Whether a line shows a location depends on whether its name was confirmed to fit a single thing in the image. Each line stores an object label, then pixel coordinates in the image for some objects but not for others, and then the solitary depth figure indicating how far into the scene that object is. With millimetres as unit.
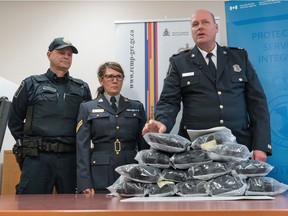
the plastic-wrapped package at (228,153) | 1301
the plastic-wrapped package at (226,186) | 1154
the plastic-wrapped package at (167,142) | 1362
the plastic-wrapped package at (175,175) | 1305
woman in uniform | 2318
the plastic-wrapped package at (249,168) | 1263
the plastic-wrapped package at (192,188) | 1211
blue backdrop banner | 2531
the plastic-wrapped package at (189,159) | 1319
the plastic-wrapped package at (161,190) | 1249
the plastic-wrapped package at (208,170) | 1248
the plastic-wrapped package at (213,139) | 1357
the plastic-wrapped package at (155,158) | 1360
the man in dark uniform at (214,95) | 2008
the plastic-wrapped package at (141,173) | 1293
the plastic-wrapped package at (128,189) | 1255
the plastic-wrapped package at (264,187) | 1190
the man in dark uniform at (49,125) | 2449
